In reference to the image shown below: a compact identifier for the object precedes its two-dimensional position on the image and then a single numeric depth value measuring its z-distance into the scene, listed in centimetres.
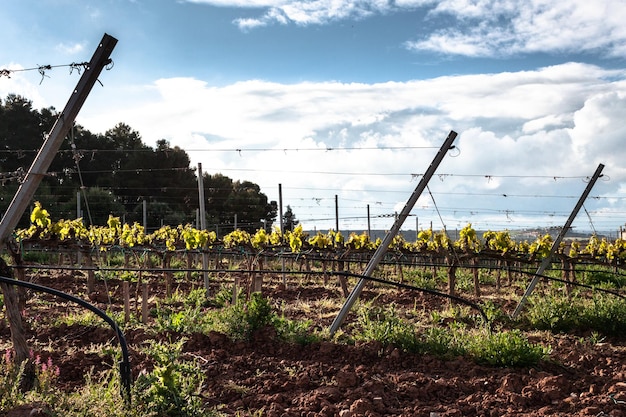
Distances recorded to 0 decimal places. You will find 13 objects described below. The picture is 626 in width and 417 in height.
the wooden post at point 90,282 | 1178
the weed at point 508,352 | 578
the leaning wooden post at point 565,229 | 882
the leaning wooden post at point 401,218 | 716
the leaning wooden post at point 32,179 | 506
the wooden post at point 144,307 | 821
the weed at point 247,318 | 679
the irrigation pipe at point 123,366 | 391
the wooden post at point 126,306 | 830
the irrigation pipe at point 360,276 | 536
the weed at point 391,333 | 636
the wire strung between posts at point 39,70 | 580
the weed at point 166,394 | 395
